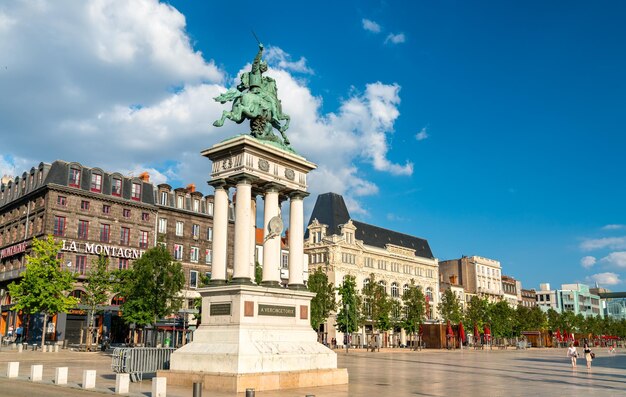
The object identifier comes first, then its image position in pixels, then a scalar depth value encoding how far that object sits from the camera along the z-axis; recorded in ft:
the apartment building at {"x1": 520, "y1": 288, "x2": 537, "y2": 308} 575.38
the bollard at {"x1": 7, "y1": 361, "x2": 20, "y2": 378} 79.40
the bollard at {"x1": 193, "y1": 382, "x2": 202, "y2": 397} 47.39
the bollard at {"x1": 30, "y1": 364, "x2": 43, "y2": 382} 74.13
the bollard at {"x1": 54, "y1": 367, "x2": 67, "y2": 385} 70.51
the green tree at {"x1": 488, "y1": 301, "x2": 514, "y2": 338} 365.61
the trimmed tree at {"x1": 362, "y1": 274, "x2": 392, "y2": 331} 274.98
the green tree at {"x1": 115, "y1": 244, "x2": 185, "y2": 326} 167.02
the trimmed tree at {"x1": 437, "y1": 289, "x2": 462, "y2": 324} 340.59
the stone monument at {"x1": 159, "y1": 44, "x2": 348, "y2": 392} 68.64
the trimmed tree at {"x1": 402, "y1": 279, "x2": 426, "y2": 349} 297.74
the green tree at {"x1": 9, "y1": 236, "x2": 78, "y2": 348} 168.45
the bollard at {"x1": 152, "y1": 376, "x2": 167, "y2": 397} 55.31
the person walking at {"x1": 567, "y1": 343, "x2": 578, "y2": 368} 140.36
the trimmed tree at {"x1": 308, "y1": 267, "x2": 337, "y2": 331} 242.17
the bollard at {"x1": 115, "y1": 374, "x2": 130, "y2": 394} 61.31
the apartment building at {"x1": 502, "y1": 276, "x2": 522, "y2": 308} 512.63
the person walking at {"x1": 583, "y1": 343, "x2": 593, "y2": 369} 134.49
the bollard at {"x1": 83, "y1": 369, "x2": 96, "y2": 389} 65.41
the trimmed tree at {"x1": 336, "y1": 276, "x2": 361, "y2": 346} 259.80
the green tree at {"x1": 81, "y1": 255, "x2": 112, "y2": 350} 182.38
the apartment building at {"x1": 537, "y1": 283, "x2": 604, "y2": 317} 648.79
